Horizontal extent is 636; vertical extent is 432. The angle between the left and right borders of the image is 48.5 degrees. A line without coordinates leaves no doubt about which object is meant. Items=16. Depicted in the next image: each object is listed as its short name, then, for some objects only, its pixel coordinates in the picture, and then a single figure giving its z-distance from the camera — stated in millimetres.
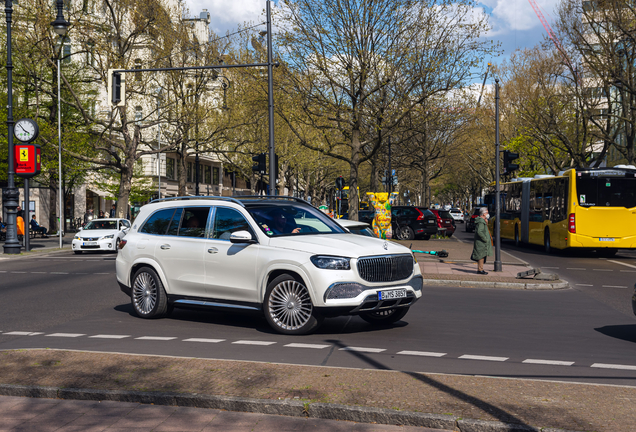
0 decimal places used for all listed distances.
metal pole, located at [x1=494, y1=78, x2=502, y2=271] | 18395
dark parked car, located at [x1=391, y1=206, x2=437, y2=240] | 34625
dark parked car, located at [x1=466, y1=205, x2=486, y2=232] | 48225
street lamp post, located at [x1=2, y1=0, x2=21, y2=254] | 26459
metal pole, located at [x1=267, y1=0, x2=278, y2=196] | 22734
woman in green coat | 17609
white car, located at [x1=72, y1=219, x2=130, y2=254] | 27312
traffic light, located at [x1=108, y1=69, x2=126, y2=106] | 20766
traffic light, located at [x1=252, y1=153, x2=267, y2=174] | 22652
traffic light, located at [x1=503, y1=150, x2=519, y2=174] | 18875
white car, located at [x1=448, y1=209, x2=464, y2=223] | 84675
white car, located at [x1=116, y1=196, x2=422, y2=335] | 8477
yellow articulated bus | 24062
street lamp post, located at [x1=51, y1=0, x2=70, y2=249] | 25188
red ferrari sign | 27531
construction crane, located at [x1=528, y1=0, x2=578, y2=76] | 35438
